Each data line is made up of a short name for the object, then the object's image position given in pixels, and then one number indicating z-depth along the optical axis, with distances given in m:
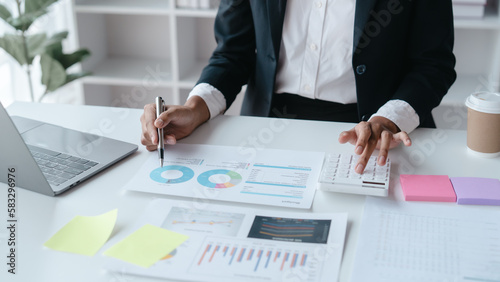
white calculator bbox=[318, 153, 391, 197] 0.99
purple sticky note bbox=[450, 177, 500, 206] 0.96
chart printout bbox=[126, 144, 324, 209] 0.99
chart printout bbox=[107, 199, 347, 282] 0.78
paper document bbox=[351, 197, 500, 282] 0.78
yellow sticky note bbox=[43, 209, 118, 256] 0.86
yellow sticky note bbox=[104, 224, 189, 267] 0.82
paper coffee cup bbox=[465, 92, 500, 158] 1.11
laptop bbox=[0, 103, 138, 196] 0.97
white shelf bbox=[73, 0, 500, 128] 2.54
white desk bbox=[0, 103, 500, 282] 0.82
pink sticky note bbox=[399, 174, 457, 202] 0.97
